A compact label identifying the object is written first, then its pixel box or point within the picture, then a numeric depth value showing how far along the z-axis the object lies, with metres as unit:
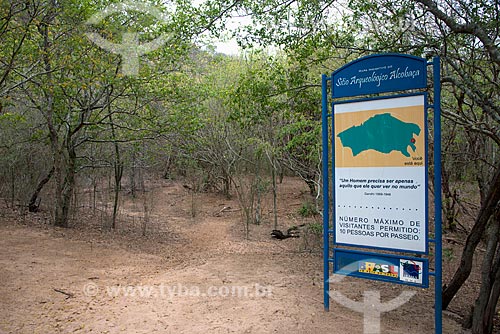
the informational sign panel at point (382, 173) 4.49
